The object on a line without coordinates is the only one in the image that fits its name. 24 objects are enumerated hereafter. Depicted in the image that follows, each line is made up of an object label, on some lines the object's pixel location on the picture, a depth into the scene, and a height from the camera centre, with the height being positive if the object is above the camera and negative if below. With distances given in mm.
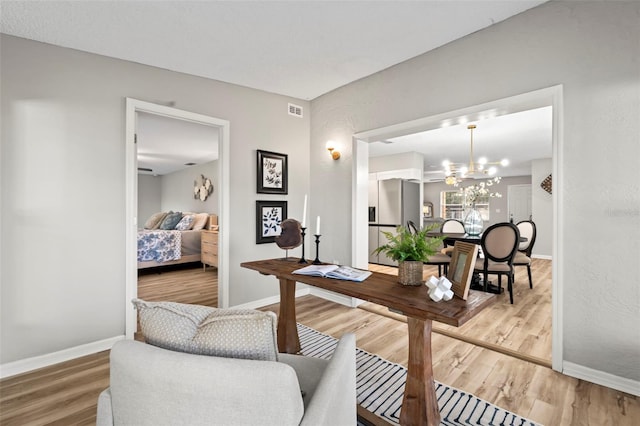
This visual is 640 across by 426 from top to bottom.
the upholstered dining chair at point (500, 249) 3553 -435
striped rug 1634 -1117
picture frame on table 1436 -280
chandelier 4673 +766
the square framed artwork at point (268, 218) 3535 -62
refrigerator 6020 +129
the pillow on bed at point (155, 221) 6675 -188
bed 5063 -619
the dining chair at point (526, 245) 4014 -503
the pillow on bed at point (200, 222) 6238 -192
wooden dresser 5328 -650
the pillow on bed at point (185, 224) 6217 -234
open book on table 1893 -396
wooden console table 1308 -439
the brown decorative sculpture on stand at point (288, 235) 2395 -176
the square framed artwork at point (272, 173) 3531 +491
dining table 4098 -469
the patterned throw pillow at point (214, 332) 856 -352
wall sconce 3629 +776
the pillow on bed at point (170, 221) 6293 -175
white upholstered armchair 742 -451
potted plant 1666 -216
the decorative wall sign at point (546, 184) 6978 +697
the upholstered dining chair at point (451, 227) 5203 -242
